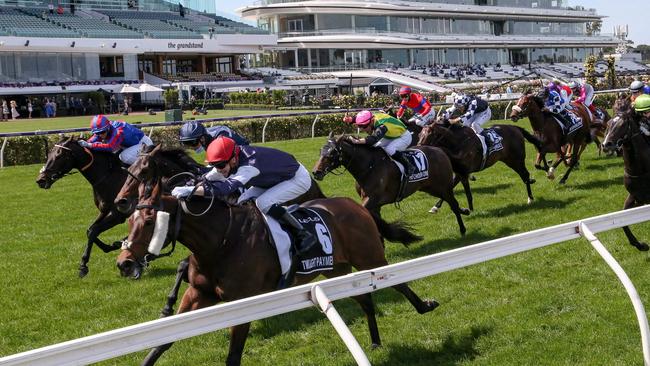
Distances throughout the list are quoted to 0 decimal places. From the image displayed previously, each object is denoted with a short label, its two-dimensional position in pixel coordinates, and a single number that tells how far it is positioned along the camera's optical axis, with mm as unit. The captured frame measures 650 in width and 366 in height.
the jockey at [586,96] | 12859
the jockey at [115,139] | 7375
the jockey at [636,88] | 10750
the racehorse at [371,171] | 7289
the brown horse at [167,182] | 4289
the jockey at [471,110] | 10266
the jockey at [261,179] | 4262
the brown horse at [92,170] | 7305
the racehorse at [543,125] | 10961
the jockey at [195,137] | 5789
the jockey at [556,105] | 11172
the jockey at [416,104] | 11453
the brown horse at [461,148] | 9320
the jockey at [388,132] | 7695
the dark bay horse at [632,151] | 6761
